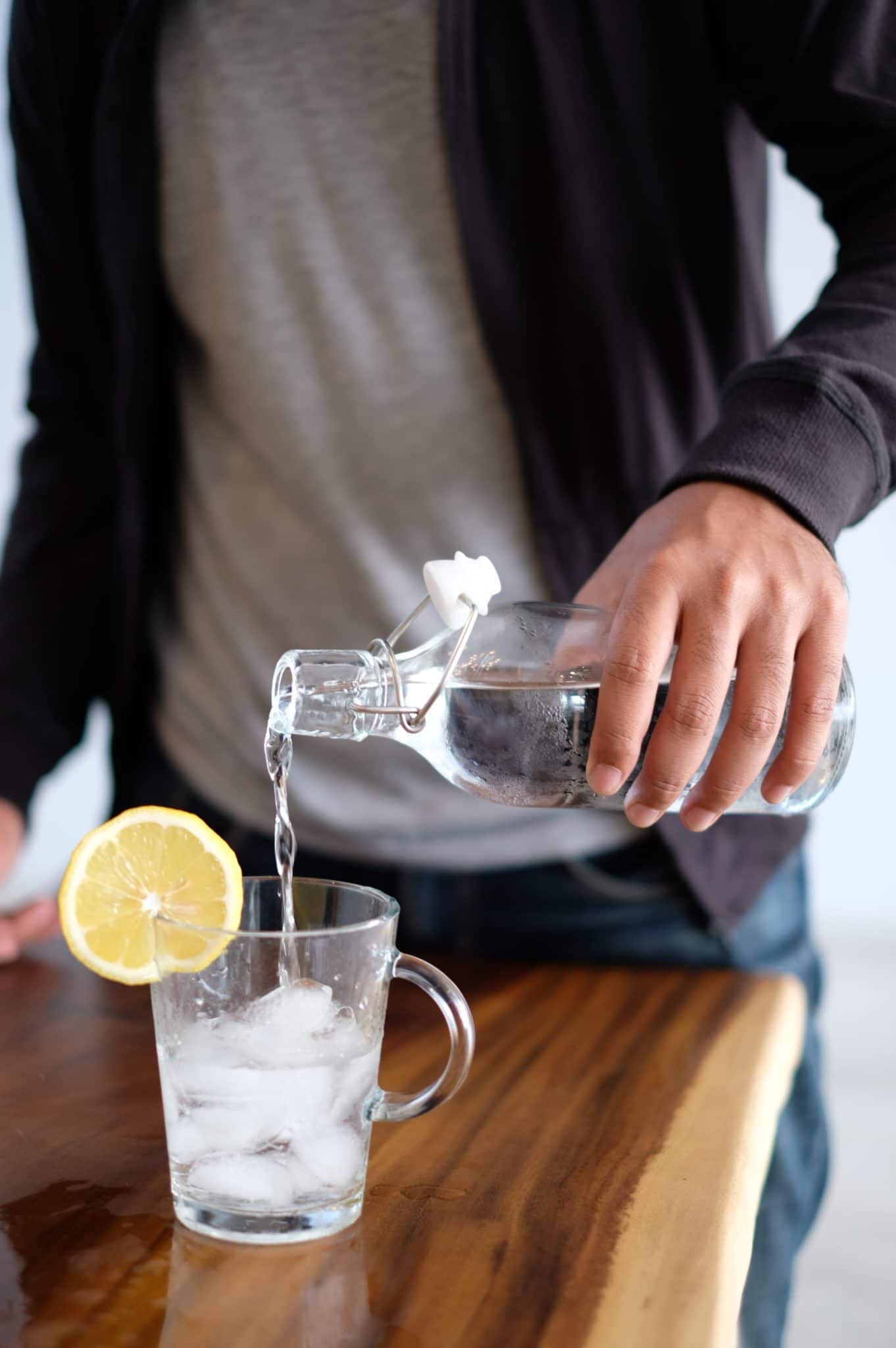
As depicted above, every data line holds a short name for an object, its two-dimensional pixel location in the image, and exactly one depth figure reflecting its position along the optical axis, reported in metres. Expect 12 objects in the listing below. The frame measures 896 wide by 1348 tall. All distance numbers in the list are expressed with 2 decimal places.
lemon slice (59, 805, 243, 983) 0.72
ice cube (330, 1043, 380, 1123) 0.65
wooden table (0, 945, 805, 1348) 0.58
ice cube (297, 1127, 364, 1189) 0.64
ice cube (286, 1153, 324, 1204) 0.64
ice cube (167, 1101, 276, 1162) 0.64
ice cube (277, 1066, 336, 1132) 0.64
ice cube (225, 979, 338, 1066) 0.64
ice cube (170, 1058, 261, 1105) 0.64
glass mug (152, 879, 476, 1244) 0.64
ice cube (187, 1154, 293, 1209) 0.64
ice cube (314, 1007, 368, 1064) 0.65
